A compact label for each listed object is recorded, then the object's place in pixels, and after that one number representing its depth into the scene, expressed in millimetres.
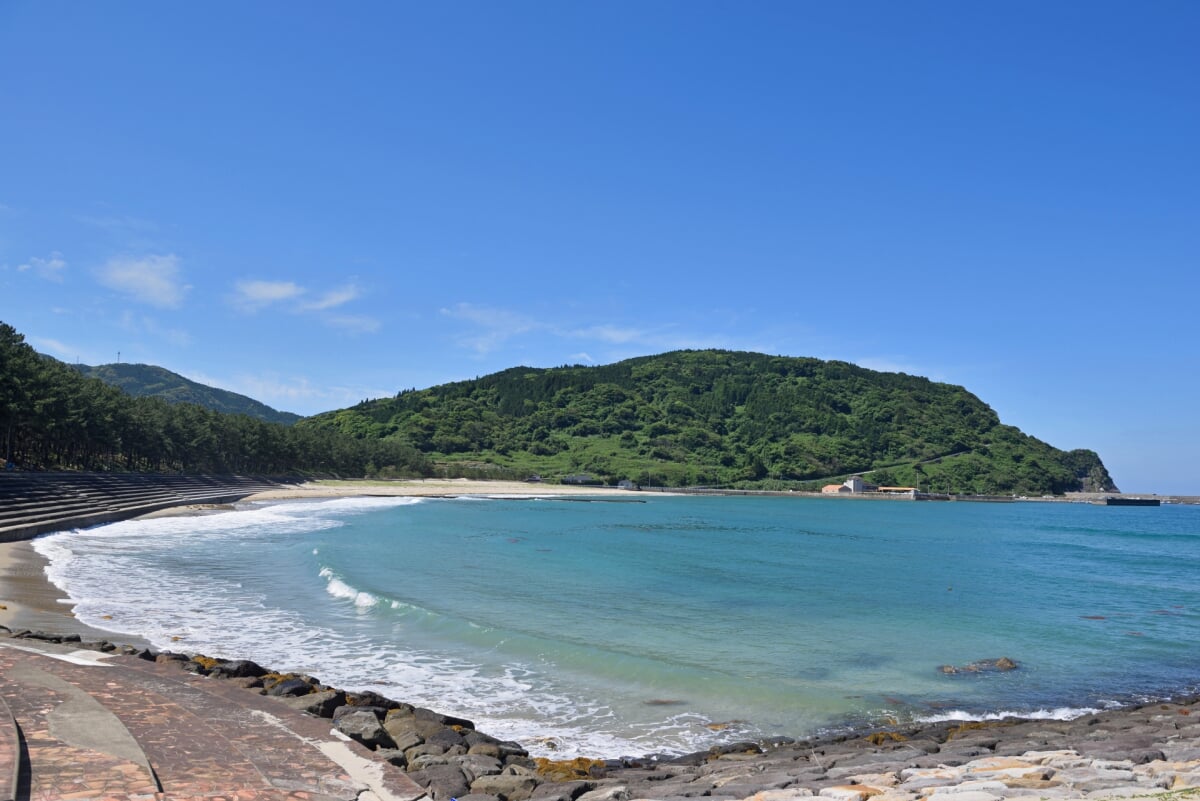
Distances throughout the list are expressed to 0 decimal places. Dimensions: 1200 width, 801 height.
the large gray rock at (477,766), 8121
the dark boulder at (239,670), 11203
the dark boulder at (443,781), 7351
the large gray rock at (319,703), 9523
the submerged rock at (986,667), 16016
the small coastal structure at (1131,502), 166575
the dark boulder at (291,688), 10312
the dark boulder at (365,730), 8523
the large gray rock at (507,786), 7625
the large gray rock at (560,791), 7422
